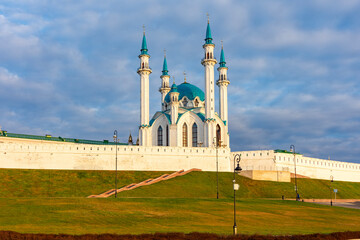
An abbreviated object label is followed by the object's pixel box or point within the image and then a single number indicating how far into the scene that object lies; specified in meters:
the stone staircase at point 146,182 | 60.10
